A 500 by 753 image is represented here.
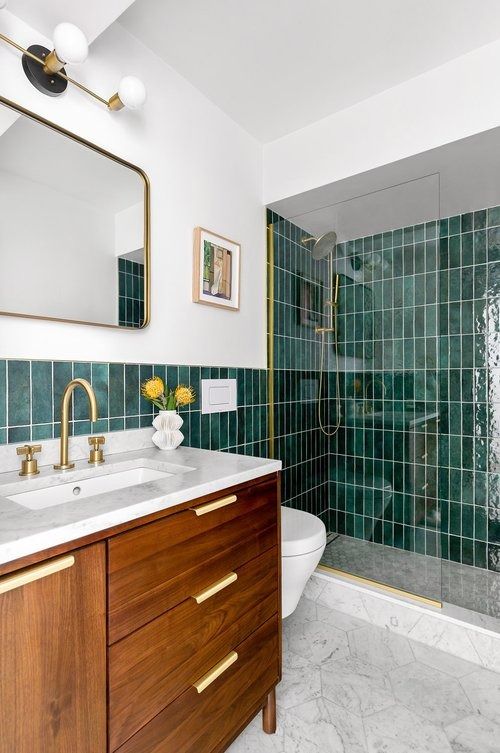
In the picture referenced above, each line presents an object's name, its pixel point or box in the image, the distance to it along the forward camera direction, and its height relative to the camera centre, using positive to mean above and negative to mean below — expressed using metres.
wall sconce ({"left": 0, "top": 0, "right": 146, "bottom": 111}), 1.19 +0.99
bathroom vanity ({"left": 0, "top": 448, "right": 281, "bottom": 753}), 0.70 -0.52
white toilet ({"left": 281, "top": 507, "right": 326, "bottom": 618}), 1.67 -0.76
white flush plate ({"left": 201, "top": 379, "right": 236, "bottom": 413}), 1.88 -0.08
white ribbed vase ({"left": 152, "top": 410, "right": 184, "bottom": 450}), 1.57 -0.20
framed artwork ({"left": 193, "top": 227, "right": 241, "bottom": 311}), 1.86 +0.53
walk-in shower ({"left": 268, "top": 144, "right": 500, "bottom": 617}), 2.01 -0.02
